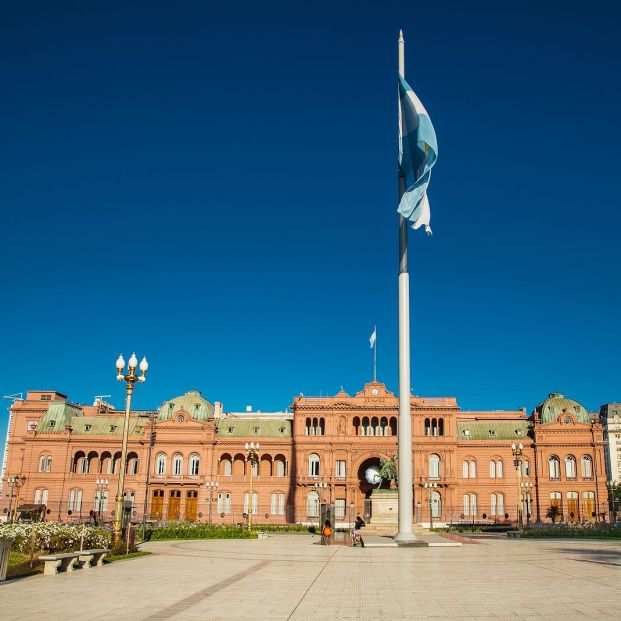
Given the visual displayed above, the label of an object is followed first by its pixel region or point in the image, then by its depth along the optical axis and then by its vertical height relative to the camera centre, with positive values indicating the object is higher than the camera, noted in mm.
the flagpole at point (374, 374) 86362 +15753
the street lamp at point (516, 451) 60312 +4903
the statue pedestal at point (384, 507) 52750 -233
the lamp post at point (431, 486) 84688 +2333
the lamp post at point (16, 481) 73162 +1208
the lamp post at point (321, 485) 85188 +2023
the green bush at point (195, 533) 48812 -2465
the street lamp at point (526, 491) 85812 +2123
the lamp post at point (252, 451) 59194 +4152
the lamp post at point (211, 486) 87562 +1547
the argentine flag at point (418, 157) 36656 +18100
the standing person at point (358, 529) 41234 -1737
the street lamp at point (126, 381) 32094 +5390
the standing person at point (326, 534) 43312 -1929
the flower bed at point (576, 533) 51562 -1648
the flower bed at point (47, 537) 26234 -1688
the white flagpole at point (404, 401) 35594 +5252
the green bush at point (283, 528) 60781 -2416
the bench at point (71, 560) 23328 -2330
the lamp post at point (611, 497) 79619 +2004
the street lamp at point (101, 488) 87688 +825
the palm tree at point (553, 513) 86075 -370
